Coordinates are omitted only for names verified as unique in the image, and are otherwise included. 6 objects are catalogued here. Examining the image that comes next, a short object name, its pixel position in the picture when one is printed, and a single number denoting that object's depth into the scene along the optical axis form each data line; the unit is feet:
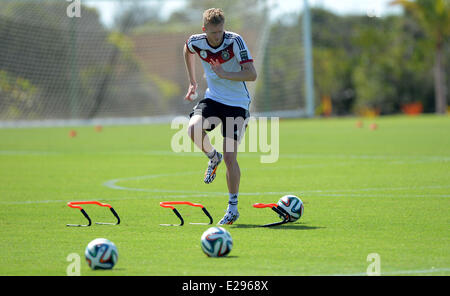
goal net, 225.56
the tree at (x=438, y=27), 291.95
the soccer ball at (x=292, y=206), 58.29
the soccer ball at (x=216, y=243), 45.62
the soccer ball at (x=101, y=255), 42.70
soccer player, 59.36
